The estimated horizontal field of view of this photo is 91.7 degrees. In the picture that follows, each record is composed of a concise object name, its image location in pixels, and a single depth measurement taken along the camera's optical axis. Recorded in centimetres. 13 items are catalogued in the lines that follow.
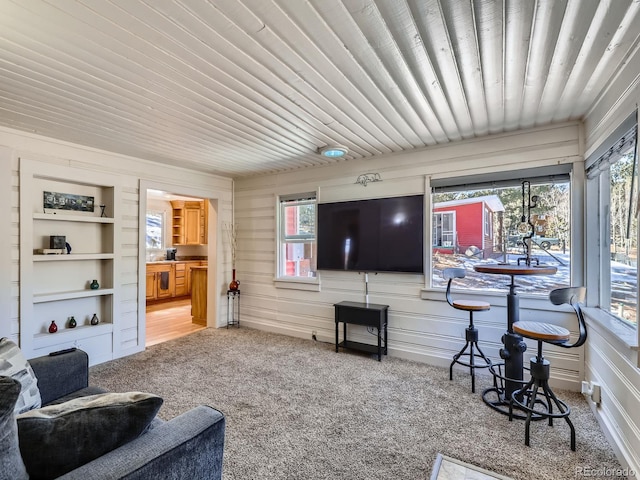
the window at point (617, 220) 204
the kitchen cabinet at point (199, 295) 527
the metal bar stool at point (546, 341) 207
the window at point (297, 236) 456
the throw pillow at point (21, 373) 136
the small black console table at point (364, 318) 360
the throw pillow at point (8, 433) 82
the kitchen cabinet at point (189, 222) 773
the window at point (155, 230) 762
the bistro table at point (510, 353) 241
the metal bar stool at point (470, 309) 284
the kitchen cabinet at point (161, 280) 686
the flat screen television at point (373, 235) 362
